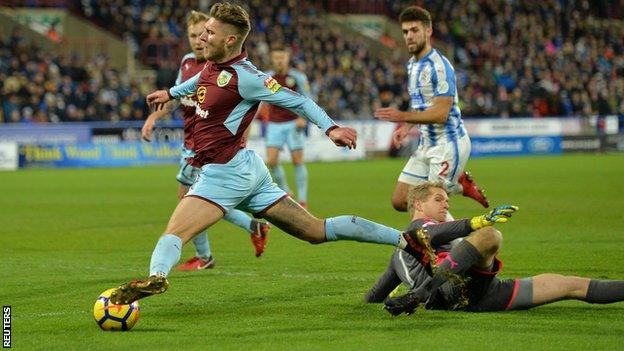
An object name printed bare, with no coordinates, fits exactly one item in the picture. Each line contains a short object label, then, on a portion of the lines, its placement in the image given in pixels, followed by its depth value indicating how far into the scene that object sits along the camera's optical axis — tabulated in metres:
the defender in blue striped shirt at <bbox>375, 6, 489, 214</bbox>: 19.26
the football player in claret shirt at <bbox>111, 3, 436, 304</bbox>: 14.03
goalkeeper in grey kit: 13.41
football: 13.26
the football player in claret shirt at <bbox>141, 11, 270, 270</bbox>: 18.71
